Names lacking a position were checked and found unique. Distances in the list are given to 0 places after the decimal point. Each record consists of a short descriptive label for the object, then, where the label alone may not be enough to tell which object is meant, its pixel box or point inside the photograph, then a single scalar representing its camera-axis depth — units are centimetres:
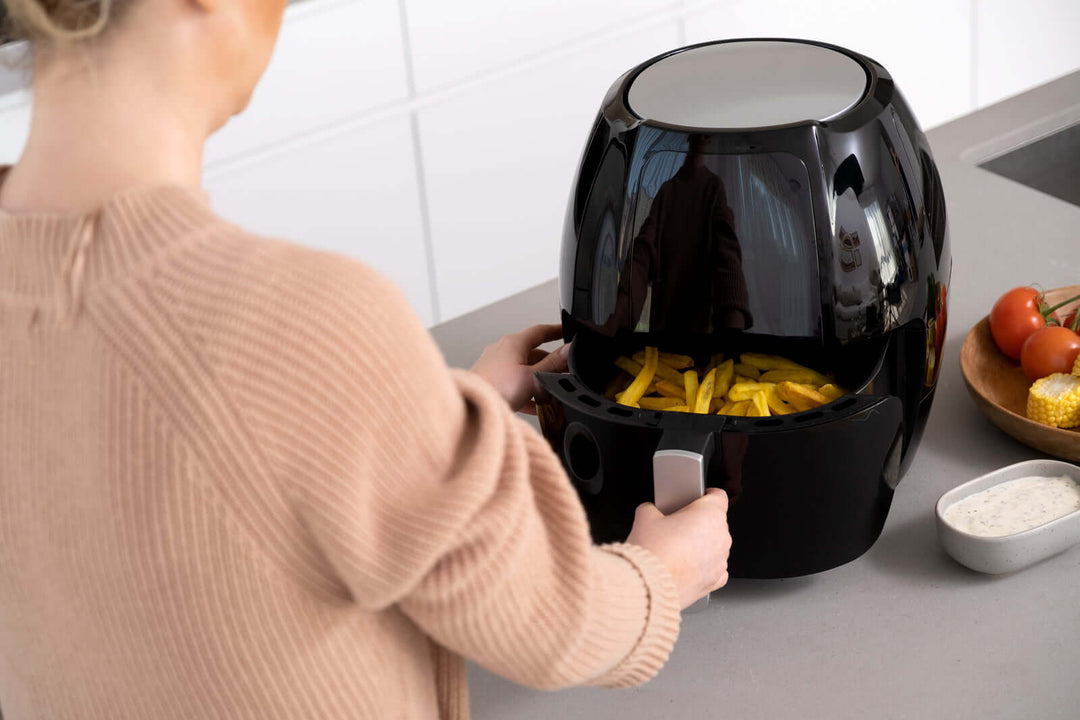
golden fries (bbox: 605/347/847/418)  197
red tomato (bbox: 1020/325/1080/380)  209
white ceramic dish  196
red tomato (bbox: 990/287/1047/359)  213
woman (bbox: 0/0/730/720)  164
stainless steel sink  260
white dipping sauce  199
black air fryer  193
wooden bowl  205
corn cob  205
